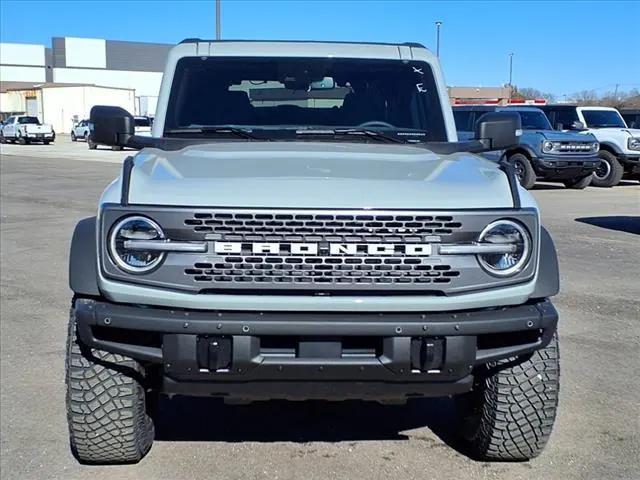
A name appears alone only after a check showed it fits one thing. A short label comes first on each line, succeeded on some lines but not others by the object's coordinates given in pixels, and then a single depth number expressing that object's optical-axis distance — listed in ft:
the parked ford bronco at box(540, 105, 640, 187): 59.00
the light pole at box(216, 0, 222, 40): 69.67
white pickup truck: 152.87
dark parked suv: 54.85
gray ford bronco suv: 9.45
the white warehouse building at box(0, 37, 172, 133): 303.89
